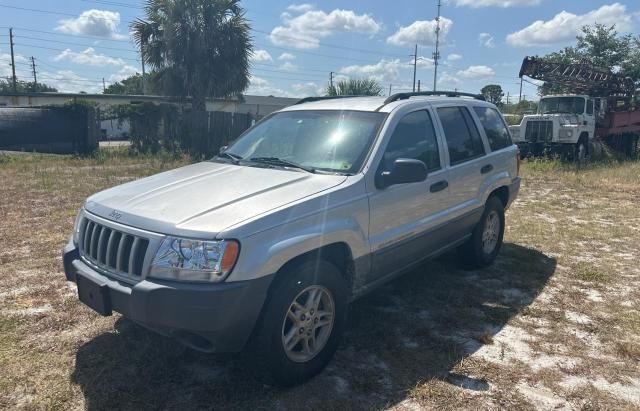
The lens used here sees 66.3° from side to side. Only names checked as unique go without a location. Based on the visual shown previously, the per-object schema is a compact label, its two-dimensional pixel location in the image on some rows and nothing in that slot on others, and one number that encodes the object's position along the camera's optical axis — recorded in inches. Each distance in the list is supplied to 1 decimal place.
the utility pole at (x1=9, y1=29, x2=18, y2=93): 1902.1
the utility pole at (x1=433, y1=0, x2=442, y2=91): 1752.1
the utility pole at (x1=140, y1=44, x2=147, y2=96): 704.7
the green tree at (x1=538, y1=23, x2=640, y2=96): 1037.2
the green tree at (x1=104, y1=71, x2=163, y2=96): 2343.8
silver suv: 104.7
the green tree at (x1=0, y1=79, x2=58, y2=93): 2054.6
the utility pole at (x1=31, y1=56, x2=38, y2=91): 2617.9
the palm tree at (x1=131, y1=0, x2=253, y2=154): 689.6
